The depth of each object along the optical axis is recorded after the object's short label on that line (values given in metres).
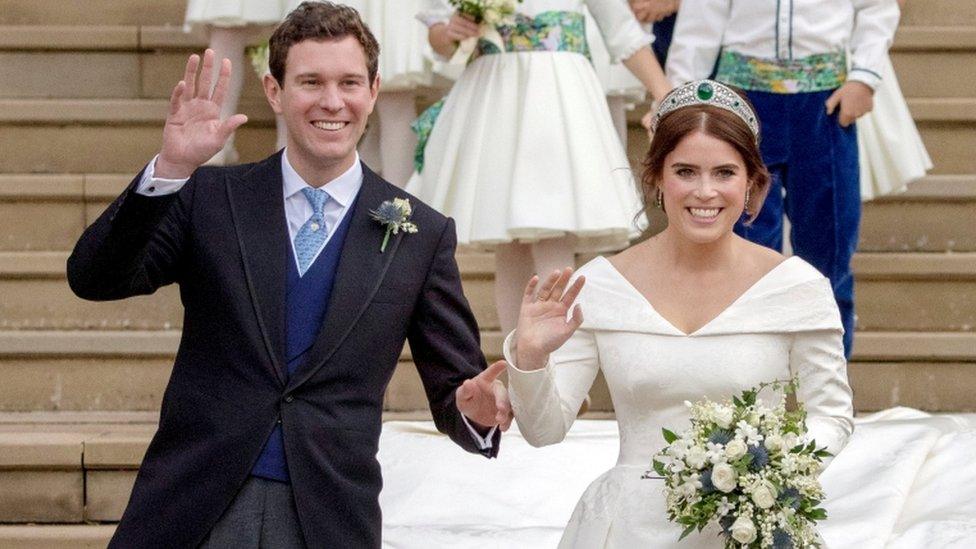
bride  8.13
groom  7.70
